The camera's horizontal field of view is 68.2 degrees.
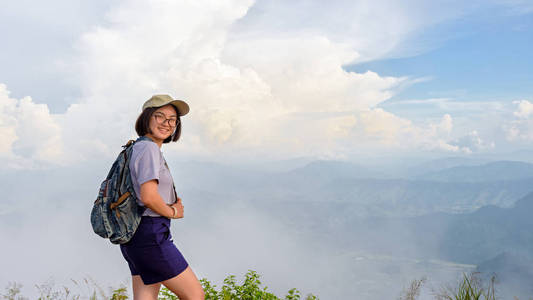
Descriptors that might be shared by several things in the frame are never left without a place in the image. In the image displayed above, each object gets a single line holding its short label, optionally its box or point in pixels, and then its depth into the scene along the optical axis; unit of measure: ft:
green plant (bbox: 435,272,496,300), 15.60
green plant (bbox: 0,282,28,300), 17.42
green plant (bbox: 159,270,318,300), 16.92
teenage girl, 7.97
